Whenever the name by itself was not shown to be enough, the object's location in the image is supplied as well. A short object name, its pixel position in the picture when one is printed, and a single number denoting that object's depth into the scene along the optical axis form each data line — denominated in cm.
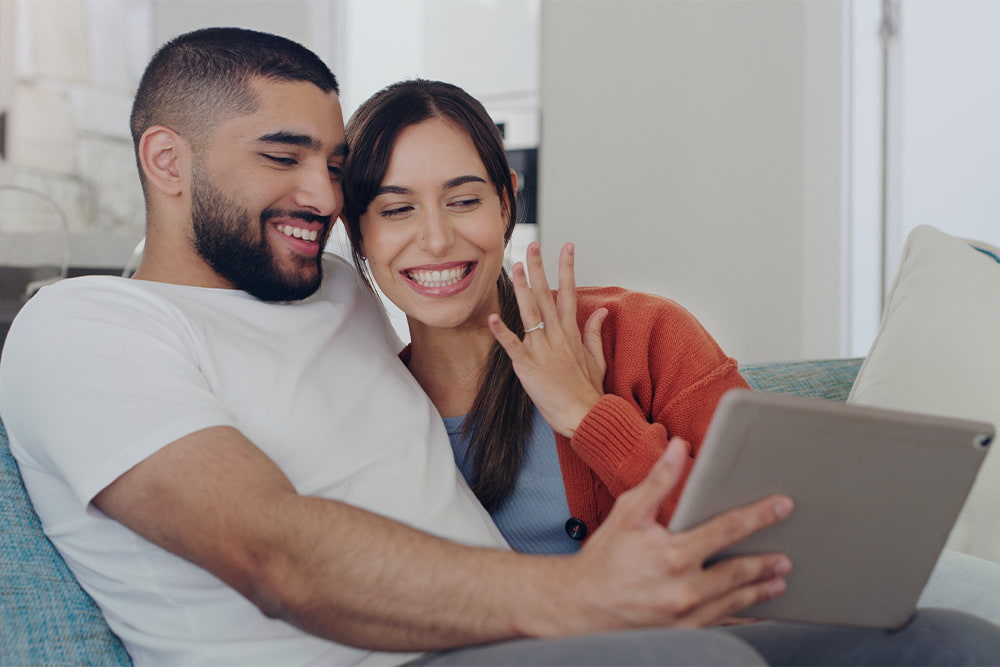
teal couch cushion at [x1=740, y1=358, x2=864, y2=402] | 162
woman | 125
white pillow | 132
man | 83
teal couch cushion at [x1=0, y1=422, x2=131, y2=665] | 95
